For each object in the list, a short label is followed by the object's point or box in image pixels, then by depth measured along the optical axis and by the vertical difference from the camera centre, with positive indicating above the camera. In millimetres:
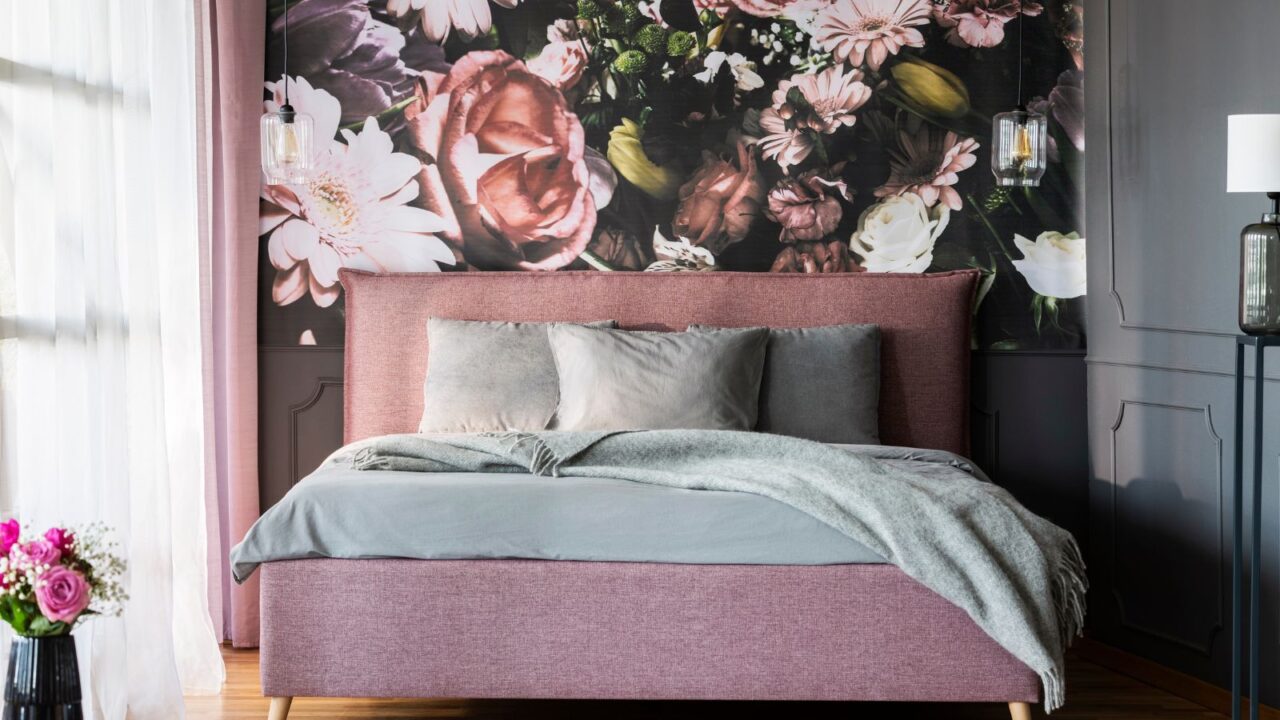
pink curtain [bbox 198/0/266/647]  3742 +144
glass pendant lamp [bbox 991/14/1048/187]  3705 +575
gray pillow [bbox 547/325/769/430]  3502 -162
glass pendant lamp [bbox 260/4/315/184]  3568 +586
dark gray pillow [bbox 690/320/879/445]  3693 -202
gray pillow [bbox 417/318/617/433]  3678 -168
